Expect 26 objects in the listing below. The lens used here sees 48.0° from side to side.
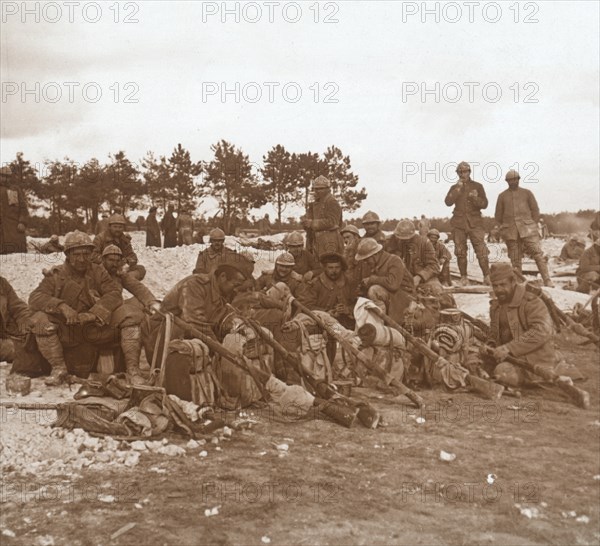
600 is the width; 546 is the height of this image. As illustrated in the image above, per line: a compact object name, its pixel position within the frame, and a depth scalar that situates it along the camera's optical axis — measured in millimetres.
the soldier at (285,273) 8188
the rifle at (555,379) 5883
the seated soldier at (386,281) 7500
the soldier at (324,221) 9680
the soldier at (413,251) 9570
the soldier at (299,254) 9141
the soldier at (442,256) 12867
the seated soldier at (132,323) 7043
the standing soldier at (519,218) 11125
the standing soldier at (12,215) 11680
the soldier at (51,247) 15242
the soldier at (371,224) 9258
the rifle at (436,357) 6129
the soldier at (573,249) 18891
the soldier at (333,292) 7672
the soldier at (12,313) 7062
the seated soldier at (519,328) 6464
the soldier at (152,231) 19772
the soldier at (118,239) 9428
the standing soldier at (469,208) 11711
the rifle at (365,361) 5961
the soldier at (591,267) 10852
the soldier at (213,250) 9953
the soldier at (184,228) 20641
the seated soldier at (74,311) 6852
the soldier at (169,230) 20375
